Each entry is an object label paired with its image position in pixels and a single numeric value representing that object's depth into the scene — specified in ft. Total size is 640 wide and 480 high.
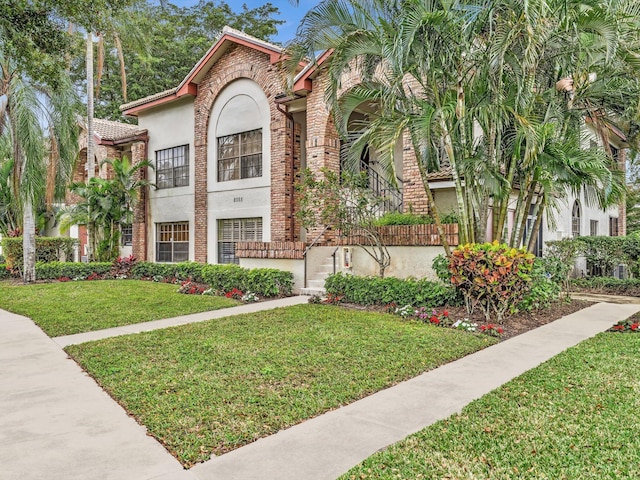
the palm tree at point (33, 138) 48.19
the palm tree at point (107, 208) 55.36
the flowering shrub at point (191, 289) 40.14
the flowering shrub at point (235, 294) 36.91
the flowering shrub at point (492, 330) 23.08
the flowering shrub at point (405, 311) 27.63
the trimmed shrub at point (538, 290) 26.96
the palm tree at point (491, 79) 24.38
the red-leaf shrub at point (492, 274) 24.54
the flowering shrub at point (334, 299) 33.22
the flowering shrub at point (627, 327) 24.16
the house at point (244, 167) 41.06
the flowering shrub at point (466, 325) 23.94
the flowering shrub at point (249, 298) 35.35
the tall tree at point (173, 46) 90.63
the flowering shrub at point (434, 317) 25.49
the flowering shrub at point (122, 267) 54.29
